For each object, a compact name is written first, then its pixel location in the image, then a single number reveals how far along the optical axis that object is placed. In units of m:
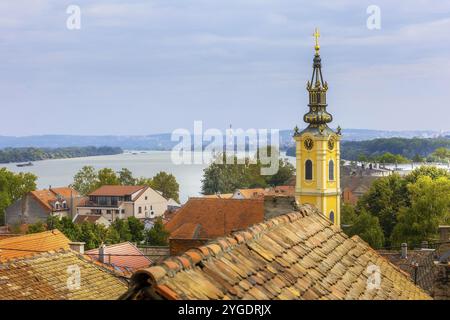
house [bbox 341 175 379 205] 91.29
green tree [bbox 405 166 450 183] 65.44
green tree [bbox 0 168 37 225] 92.38
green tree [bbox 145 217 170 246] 54.31
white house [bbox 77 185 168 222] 80.12
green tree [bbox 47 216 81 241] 49.25
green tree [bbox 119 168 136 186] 106.25
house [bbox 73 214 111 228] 69.69
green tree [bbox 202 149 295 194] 105.44
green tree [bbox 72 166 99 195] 110.27
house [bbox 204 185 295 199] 82.55
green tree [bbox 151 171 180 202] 107.94
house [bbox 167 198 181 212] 88.32
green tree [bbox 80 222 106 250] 47.97
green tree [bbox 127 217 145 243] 57.03
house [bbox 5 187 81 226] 80.62
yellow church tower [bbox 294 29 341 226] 56.12
